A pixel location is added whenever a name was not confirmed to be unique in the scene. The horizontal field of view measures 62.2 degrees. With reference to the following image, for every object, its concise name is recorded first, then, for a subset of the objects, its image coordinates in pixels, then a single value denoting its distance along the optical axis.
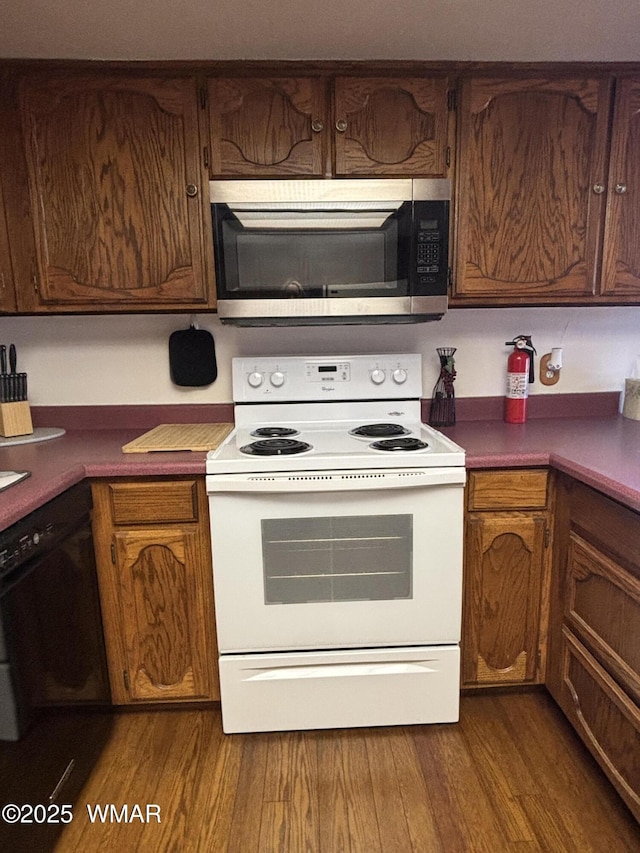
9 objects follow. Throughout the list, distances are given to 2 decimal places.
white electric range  1.55
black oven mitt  2.04
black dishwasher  1.11
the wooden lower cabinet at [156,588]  1.61
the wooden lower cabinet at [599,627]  1.29
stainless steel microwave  1.64
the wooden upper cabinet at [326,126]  1.66
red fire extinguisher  2.03
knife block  1.87
